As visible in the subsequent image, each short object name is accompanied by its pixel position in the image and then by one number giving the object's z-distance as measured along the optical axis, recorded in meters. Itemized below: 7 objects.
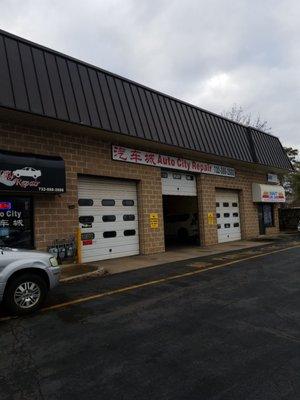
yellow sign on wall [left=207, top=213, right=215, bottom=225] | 20.76
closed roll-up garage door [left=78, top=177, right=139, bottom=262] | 14.62
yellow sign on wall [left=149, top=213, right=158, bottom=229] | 17.05
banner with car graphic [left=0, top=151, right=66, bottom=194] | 11.47
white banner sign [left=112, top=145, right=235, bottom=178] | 15.88
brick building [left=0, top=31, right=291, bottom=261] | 11.95
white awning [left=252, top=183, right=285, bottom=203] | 25.17
